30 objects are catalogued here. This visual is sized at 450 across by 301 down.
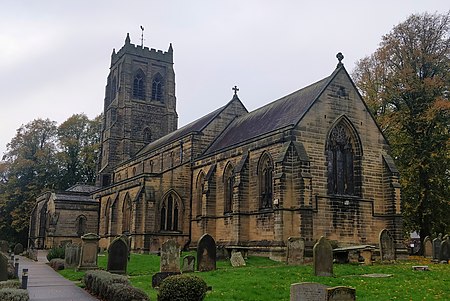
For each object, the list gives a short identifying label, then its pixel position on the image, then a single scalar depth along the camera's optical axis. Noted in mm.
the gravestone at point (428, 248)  28969
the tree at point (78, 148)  65750
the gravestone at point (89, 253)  22094
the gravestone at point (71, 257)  24469
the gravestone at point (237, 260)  22469
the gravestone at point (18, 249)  39959
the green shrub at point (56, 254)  29542
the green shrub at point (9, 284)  12788
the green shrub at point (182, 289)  12086
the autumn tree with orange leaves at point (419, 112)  32375
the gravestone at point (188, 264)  19250
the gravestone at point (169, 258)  17266
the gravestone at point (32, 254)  32988
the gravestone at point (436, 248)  24719
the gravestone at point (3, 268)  15588
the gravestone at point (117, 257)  19719
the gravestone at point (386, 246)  23078
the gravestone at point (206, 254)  20047
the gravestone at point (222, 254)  26705
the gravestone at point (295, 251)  21500
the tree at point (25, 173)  58594
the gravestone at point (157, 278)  16125
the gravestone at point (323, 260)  17500
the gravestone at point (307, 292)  9891
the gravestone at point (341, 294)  9172
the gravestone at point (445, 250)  23891
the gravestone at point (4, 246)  36309
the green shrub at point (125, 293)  11922
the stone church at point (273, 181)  25844
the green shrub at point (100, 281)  13883
